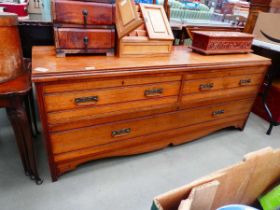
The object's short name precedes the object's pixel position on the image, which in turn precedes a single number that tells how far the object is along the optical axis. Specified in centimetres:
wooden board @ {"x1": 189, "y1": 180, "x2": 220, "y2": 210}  57
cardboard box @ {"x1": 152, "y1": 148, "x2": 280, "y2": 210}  57
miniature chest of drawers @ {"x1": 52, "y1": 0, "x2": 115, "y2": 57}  118
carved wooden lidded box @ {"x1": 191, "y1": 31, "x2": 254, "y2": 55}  162
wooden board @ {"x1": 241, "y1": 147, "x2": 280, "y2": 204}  70
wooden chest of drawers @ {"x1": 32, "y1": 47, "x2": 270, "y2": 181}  114
